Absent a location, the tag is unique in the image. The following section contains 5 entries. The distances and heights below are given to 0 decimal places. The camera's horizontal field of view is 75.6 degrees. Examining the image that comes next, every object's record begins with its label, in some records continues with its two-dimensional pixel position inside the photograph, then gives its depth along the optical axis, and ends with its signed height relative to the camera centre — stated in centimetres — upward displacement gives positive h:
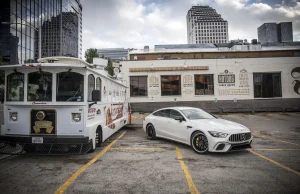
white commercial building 2120 +211
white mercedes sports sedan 589 -96
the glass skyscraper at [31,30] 2909 +1404
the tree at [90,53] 3805 +995
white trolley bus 556 -8
